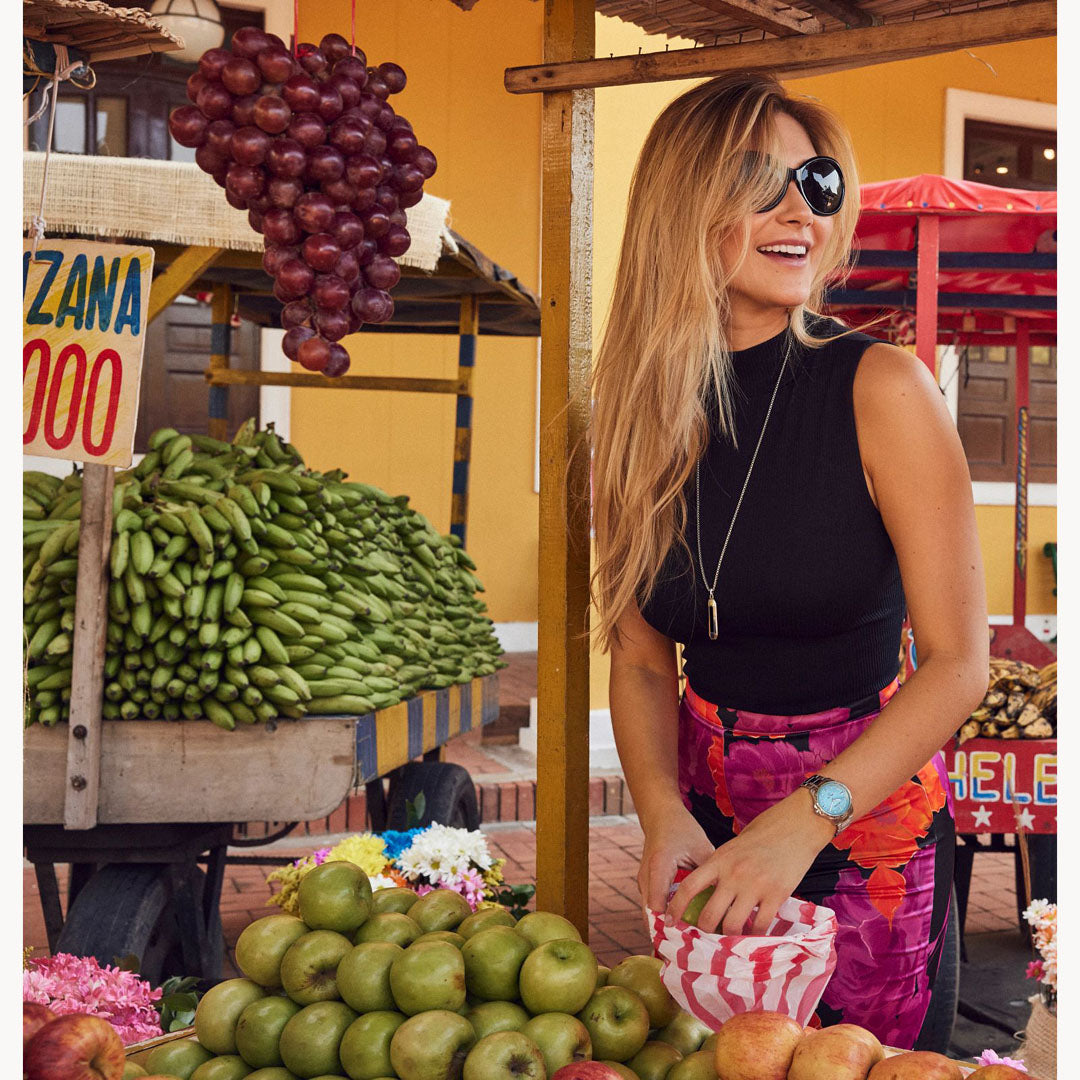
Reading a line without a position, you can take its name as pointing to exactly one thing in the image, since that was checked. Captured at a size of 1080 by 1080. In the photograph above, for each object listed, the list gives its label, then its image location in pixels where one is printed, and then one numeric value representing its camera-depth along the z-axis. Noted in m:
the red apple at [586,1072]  1.24
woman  1.55
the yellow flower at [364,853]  2.98
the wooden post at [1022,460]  6.29
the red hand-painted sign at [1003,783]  3.89
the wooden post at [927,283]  4.21
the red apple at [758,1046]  1.23
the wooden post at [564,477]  1.82
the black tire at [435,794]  3.92
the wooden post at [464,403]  4.98
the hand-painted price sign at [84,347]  2.26
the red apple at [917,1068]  1.18
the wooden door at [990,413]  9.30
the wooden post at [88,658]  2.89
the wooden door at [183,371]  7.34
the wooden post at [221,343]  4.96
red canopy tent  4.15
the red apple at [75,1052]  1.07
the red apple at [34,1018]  1.10
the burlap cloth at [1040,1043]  2.87
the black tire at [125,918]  2.81
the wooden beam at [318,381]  4.64
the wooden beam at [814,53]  1.47
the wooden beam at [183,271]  3.01
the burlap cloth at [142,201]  2.94
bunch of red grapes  1.93
